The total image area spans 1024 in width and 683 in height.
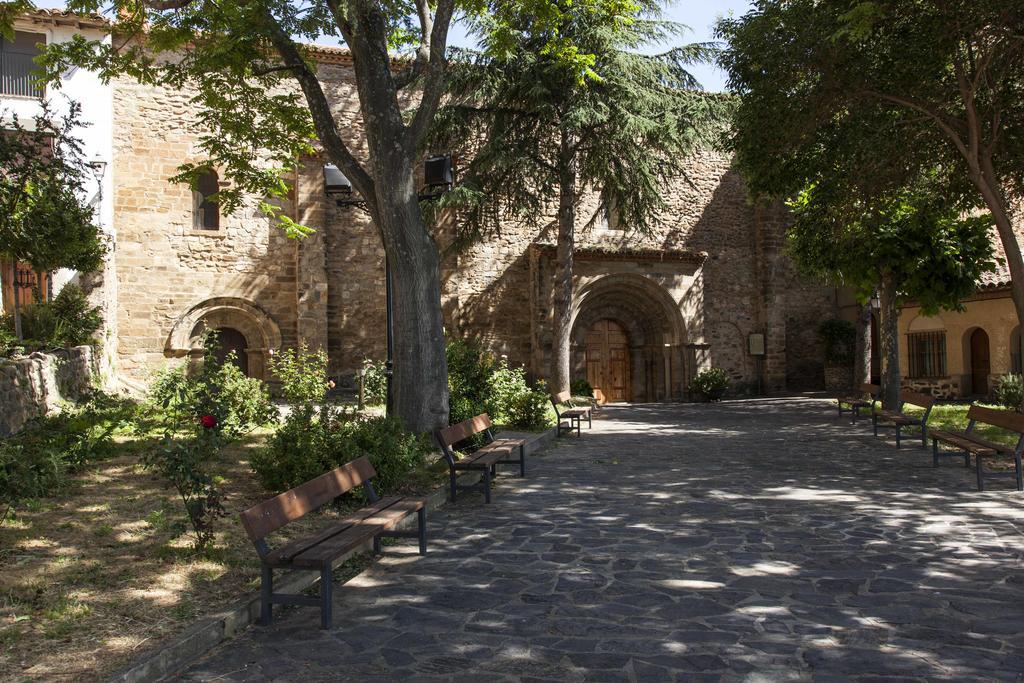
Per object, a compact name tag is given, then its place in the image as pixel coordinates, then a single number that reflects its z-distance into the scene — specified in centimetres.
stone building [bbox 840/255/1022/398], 1841
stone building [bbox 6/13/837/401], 1792
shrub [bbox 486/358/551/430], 1312
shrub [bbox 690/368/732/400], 2172
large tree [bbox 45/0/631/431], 857
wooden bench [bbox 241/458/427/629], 408
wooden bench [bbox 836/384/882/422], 1430
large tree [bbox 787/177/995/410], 1352
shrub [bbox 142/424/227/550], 503
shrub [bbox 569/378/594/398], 2036
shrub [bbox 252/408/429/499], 693
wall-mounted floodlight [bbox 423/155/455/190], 1002
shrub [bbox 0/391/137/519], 593
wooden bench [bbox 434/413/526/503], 752
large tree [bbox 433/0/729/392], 1633
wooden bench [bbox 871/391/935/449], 1087
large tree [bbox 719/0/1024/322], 973
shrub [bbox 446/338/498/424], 1163
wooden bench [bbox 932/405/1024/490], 771
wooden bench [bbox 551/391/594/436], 1332
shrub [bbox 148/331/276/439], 900
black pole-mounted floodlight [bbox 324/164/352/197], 982
